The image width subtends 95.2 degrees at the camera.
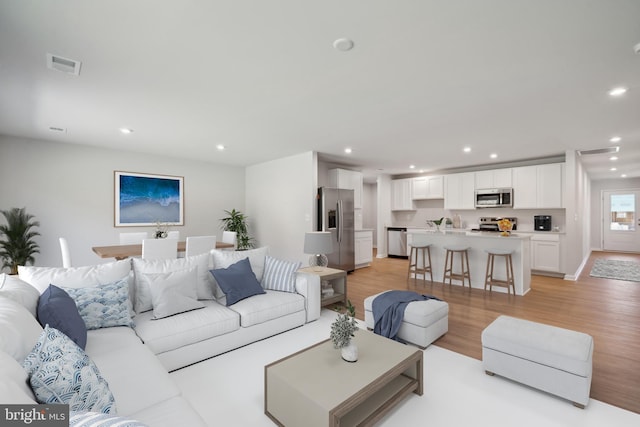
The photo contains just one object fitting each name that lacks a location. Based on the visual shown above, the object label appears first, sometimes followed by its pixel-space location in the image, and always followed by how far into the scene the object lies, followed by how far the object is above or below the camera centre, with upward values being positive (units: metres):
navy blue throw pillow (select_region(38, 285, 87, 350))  1.81 -0.65
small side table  3.62 -0.94
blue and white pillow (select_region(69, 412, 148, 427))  0.83 -0.60
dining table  3.95 -0.54
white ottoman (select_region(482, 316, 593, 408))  1.99 -1.07
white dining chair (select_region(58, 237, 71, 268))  3.96 -0.54
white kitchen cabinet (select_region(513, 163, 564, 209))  6.00 +0.55
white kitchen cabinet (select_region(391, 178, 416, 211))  8.64 +0.52
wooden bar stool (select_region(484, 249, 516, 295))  4.68 -0.97
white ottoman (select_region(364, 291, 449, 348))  2.82 -1.10
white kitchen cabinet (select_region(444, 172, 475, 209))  7.30 +0.55
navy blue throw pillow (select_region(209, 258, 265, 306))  2.98 -0.73
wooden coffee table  1.60 -1.01
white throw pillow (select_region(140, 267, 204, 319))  2.57 -0.72
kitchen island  4.73 -0.71
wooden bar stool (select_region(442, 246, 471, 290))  5.11 -0.94
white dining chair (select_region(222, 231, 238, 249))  5.79 -0.49
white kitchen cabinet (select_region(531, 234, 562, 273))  5.96 -0.86
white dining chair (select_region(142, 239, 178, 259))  3.81 -0.48
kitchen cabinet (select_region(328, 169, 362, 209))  6.78 +0.75
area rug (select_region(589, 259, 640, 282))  5.95 -1.31
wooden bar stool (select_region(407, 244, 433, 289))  5.60 -1.07
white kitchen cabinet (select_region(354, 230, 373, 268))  7.02 -0.88
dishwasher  8.41 -0.87
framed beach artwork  5.64 +0.28
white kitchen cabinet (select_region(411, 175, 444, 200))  7.93 +0.68
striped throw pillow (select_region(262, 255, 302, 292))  3.45 -0.75
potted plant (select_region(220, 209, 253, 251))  6.93 -0.34
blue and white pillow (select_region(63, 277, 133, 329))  2.23 -0.72
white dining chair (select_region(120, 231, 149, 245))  5.00 -0.44
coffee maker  6.28 -0.24
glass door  9.19 -0.29
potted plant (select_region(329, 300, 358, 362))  1.97 -0.86
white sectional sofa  1.35 -0.92
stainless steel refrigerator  6.08 -0.20
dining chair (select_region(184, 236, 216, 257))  4.26 -0.48
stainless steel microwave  6.63 +0.33
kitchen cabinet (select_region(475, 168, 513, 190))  6.68 +0.78
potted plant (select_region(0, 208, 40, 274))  4.42 -0.43
